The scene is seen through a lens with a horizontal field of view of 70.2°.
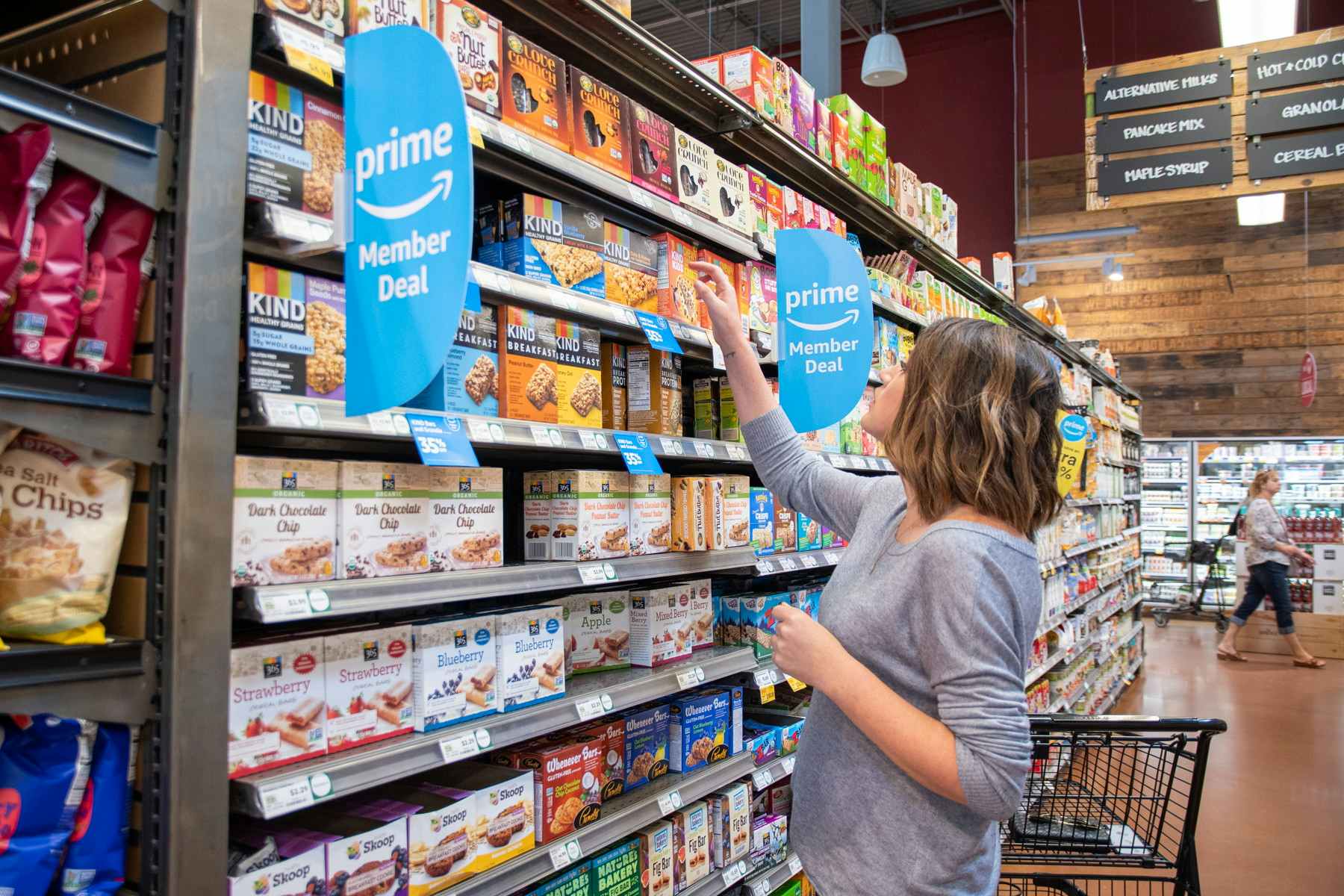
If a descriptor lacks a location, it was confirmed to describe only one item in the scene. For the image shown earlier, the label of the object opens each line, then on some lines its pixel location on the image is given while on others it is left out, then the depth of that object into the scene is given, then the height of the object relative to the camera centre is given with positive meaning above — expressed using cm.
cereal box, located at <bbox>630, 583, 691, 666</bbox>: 260 -38
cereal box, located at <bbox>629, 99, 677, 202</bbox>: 251 +91
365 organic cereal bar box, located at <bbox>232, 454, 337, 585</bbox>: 157 -5
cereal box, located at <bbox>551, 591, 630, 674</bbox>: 246 -37
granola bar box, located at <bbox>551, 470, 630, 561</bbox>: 229 -7
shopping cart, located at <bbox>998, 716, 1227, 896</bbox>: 250 -96
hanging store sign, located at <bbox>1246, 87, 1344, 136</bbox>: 597 +239
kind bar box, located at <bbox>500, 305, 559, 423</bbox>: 212 +28
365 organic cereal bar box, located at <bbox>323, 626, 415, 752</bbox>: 175 -37
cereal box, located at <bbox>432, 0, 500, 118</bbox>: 194 +92
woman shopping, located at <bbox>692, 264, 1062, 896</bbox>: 140 -24
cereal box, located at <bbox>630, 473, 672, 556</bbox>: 249 -6
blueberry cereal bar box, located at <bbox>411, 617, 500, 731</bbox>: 190 -37
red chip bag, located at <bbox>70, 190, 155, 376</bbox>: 144 +31
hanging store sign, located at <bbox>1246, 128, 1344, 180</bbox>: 599 +213
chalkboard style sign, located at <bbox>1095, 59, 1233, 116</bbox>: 634 +271
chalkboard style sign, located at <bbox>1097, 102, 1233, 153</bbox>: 629 +241
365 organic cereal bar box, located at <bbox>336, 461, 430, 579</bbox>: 176 -6
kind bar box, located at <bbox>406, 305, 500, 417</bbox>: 197 +25
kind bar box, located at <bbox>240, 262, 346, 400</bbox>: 158 +27
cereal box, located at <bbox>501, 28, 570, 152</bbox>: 210 +90
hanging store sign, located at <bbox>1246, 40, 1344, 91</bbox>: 605 +271
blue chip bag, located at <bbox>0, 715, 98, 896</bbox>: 133 -43
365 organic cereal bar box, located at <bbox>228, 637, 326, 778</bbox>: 157 -37
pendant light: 855 +387
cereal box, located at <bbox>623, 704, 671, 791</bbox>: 254 -69
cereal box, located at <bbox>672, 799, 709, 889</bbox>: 262 -99
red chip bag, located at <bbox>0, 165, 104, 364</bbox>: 137 +31
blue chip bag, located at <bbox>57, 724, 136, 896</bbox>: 140 -50
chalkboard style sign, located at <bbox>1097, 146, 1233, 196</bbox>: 628 +212
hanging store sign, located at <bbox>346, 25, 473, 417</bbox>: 146 +43
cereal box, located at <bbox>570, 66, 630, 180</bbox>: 230 +91
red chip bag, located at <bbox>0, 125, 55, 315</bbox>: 135 +43
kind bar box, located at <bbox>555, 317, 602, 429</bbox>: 227 +28
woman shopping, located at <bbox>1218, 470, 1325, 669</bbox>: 934 -74
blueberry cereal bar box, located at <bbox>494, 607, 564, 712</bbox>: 207 -37
